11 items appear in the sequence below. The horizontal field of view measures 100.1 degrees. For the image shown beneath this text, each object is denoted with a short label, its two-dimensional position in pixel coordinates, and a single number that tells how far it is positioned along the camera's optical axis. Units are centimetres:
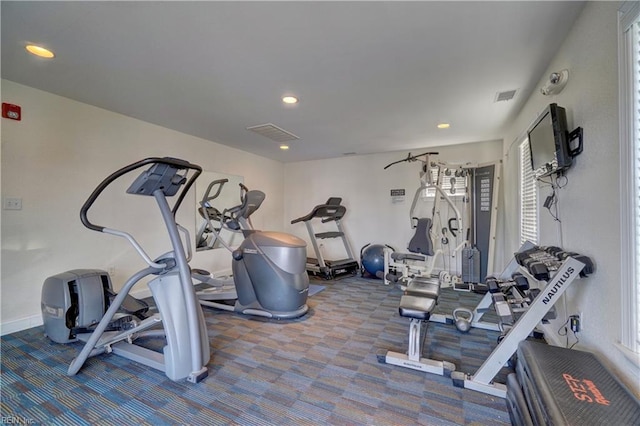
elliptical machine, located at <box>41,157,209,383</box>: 184
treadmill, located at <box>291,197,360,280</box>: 493
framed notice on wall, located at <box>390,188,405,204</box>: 544
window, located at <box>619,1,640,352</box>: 121
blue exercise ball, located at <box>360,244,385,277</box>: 488
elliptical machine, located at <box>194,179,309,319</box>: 299
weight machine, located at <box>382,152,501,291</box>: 415
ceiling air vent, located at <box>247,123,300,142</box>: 386
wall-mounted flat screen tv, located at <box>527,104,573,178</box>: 182
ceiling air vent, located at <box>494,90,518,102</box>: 282
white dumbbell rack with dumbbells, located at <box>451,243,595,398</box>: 157
